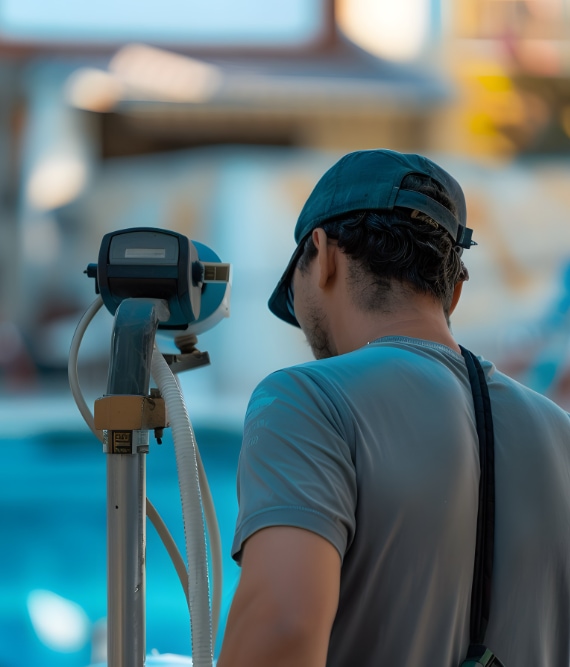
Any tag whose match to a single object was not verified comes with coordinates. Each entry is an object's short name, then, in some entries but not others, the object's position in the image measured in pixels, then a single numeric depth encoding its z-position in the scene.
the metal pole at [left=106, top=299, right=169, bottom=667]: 4.13
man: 3.95
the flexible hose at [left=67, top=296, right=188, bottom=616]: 4.27
